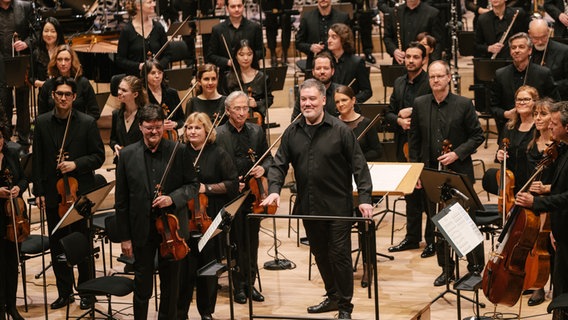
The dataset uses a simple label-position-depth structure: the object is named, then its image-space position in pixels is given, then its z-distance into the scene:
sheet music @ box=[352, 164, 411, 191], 13.51
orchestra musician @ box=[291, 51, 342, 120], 15.09
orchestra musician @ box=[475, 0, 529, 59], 18.84
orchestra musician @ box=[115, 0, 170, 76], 17.53
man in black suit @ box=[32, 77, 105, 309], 13.56
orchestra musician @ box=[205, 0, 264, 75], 18.34
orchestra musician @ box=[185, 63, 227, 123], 14.97
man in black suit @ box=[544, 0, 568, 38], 19.22
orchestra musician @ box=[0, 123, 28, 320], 12.75
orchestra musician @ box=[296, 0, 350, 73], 19.11
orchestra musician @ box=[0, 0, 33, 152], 18.50
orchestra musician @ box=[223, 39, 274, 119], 16.55
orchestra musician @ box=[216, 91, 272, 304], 13.68
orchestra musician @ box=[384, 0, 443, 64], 18.67
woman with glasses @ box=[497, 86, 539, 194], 13.77
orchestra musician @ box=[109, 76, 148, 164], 14.22
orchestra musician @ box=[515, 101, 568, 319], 11.26
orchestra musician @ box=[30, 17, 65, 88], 17.56
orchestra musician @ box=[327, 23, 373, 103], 16.67
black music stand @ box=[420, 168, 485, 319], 12.20
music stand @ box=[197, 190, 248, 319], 10.79
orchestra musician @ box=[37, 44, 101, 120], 15.12
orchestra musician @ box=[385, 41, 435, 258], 15.16
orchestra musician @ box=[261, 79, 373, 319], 11.99
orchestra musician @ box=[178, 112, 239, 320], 12.95
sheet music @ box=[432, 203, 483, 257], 11.08
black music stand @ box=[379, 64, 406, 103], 17.92
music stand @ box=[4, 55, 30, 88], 17.66
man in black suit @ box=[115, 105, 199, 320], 11.84
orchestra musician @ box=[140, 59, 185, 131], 15.23
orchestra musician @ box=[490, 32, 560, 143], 15.53
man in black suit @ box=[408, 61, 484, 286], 14.12
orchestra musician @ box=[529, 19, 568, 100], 16.58
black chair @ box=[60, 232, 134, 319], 12.21
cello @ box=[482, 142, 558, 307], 11.46
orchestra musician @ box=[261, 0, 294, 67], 22.75
